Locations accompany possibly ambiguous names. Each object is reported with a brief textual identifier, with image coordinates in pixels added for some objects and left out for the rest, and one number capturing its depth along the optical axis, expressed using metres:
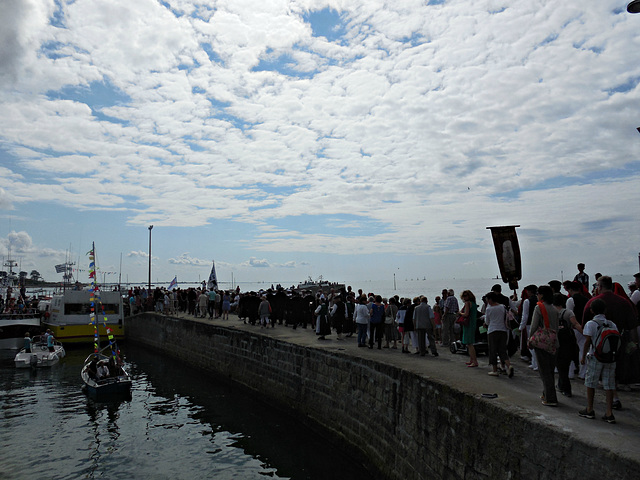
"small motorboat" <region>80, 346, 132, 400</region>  18.08
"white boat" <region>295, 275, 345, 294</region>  54.06
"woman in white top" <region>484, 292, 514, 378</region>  9.03
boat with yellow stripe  32.16
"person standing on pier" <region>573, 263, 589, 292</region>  11.41
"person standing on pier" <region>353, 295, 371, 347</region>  14.18
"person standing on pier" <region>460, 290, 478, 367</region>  10.35
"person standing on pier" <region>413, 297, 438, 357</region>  12.02
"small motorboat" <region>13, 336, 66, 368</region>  24.87
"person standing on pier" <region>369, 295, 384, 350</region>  13.85
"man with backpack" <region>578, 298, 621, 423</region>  5.98
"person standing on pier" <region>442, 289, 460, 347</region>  13.76
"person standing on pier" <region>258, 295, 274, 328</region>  21.41
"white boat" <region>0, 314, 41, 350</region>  29.33
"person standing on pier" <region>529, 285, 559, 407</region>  6.88
